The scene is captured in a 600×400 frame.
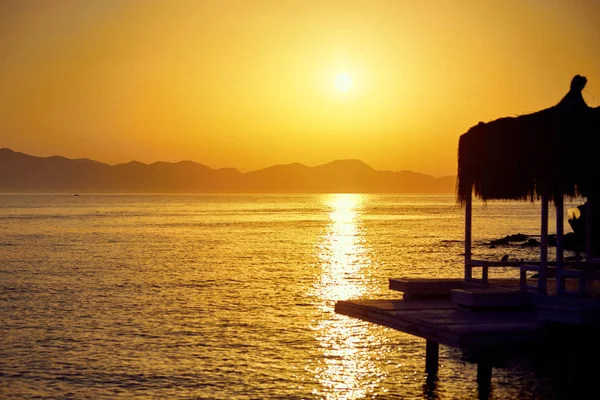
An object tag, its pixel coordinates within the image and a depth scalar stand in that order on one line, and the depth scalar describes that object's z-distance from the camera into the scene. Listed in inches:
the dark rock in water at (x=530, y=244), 2666.8
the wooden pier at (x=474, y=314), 522.3
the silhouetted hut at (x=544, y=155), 614.2
